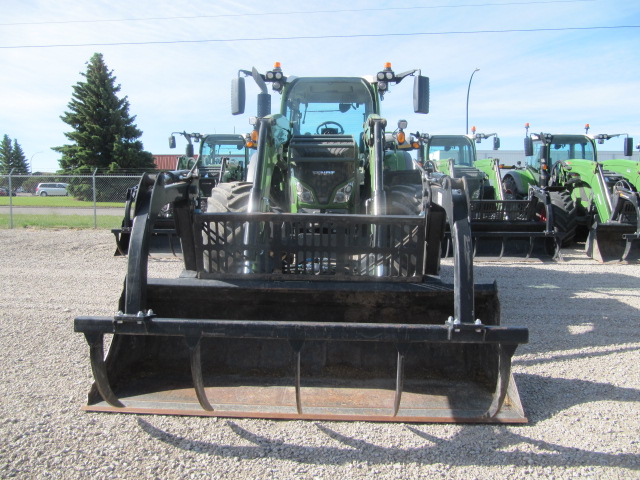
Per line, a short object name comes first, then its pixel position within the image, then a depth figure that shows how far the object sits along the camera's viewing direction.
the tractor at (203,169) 9.52
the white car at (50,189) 40.22
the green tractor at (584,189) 9.67
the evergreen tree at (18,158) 66.50
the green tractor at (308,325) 2.85
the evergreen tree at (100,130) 32.75
